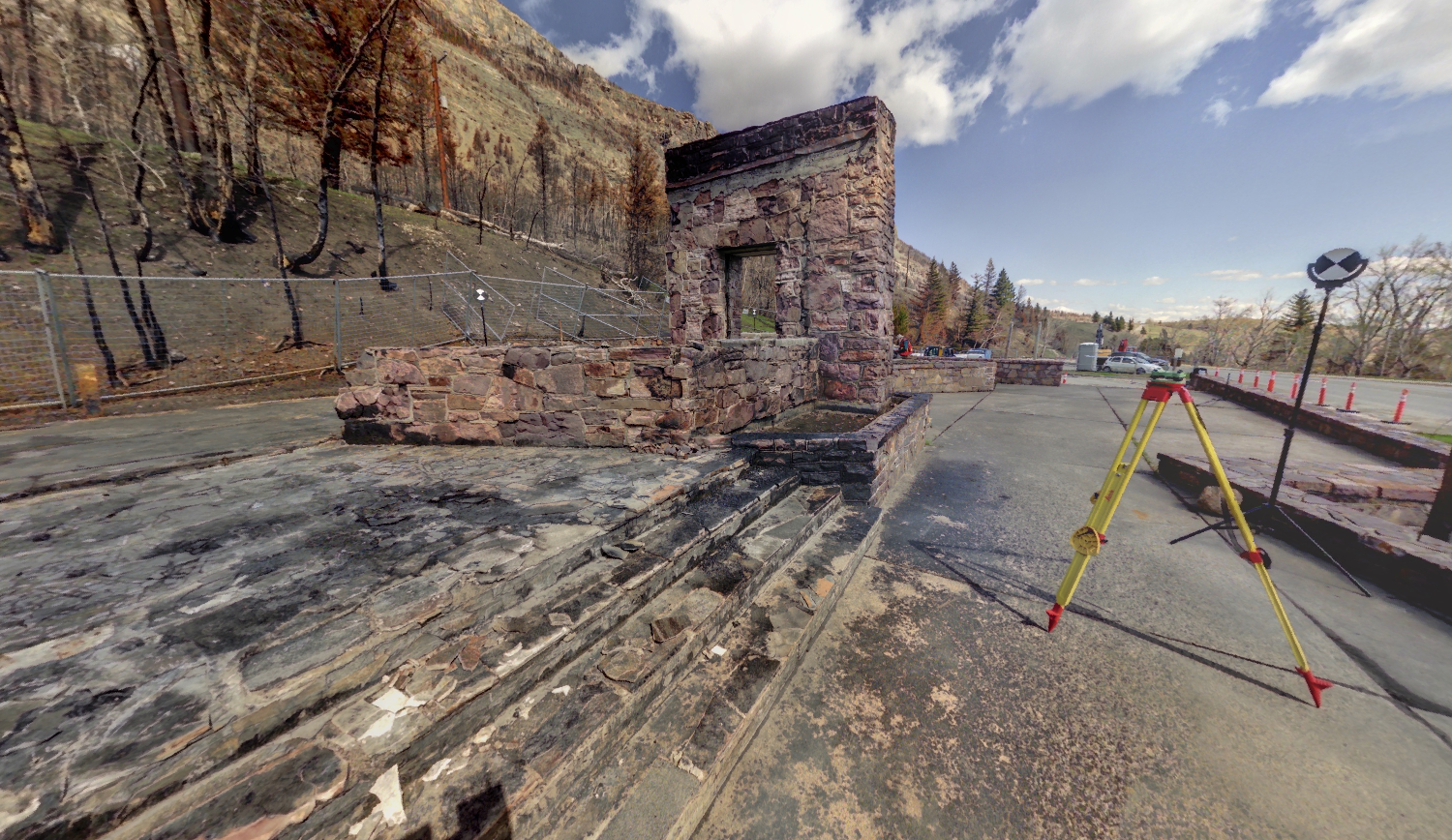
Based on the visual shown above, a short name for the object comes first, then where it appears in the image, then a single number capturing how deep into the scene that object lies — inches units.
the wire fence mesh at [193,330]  236.8
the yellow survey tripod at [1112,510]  81.1
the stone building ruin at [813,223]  240.1
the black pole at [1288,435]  149.8
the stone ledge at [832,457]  163.5
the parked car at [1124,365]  1011.5
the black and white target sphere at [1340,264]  144.4
